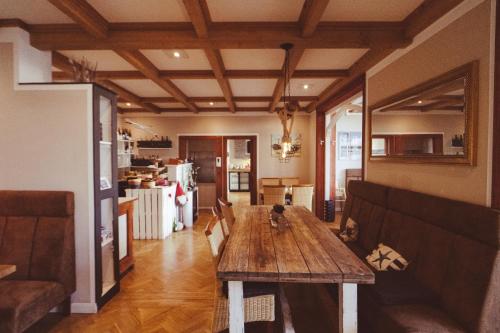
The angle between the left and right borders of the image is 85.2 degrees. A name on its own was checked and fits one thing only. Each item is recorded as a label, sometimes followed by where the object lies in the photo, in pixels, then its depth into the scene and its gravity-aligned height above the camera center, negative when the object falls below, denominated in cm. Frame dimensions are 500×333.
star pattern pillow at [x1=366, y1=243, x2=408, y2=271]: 224 -86
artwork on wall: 723 +46
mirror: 195 +34
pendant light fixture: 328 +54
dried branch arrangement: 275 +88
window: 698 +37
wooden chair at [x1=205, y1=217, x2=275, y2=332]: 180 -104
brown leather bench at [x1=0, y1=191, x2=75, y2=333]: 237 -72
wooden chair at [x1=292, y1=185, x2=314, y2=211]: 532 -70
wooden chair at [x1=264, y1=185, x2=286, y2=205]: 525 -67
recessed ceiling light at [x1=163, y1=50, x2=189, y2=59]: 314 +125
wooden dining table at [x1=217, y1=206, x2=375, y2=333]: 165 -69
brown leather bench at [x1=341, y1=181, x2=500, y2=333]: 153 -76
